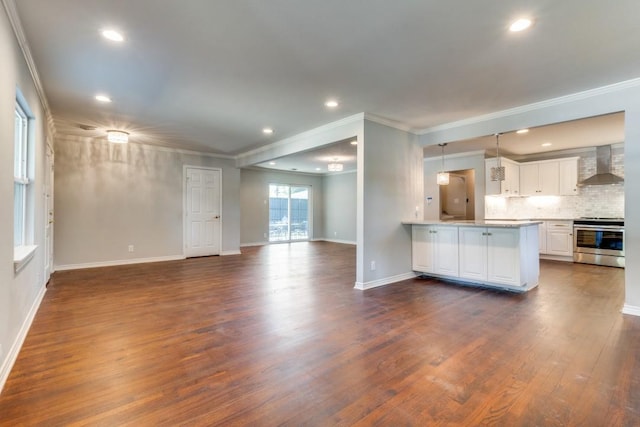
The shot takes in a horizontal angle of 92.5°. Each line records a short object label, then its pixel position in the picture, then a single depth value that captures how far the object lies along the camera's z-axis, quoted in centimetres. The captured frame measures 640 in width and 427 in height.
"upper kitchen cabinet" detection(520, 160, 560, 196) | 684
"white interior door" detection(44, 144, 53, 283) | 433
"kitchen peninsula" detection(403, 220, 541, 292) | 409
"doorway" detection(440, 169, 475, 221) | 775
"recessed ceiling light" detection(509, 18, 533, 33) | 221
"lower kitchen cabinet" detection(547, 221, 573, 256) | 648
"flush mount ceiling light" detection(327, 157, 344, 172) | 827
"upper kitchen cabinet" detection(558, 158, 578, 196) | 657
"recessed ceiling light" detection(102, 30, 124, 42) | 239
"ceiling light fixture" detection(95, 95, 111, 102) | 376
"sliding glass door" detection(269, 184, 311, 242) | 1032
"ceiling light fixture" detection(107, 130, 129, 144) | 511
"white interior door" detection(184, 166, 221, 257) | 712
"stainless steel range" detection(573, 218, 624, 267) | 580
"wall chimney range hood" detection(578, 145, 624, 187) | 616
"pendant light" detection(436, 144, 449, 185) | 577
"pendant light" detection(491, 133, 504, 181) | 456
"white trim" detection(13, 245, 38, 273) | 242
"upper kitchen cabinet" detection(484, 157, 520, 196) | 684
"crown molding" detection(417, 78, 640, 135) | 328
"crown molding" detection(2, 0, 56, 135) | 207
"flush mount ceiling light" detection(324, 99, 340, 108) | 383
